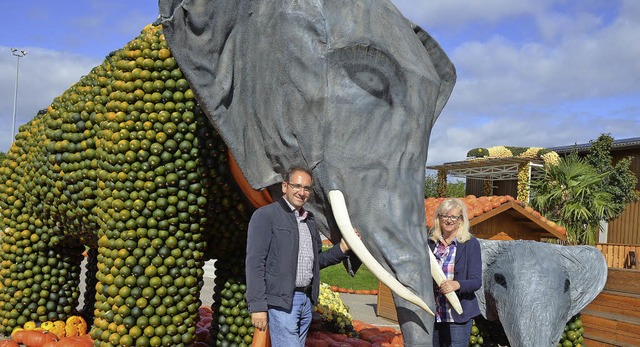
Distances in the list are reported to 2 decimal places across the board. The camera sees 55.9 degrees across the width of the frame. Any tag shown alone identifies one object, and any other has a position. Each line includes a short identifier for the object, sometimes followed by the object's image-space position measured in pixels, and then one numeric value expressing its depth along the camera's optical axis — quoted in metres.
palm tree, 14.52
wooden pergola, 18.19
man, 2.63
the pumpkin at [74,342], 4.22
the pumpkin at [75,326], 4.75
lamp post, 34.00
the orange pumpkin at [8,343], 4.25
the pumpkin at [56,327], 4.59
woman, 3.48
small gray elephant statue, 3.65
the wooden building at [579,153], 19.17
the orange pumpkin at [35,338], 4.32
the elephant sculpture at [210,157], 2.51
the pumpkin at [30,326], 4.54
